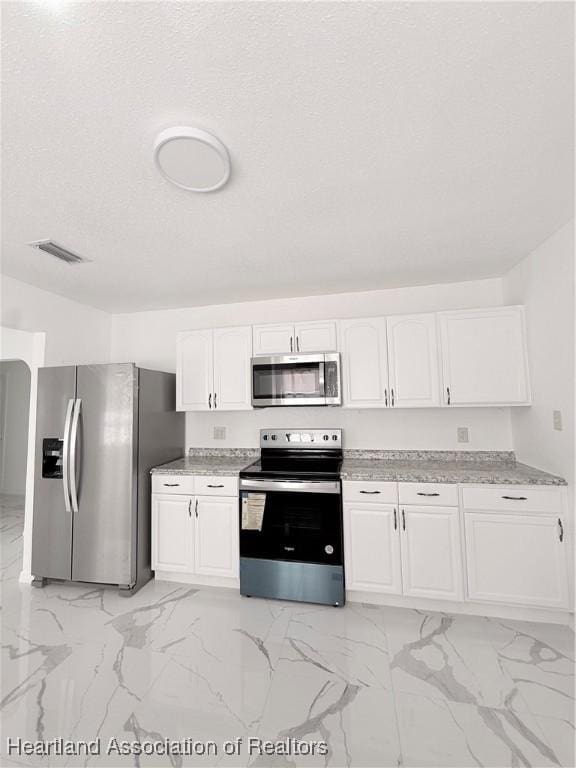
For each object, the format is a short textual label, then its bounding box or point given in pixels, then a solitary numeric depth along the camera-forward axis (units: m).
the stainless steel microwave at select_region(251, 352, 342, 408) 2.78
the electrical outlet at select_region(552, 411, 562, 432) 2.16
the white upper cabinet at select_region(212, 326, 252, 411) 3.01
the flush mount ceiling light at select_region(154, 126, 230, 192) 1.28
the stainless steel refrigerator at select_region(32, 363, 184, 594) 2.64
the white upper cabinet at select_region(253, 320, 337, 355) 2.90
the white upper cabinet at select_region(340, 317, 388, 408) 2.79
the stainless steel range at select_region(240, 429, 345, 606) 2.44
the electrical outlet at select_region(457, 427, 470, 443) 2.91
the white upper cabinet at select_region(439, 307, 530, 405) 2.55
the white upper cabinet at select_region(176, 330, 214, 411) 3.10
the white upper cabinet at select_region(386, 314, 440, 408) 2.70
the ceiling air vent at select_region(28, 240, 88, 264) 2.15
